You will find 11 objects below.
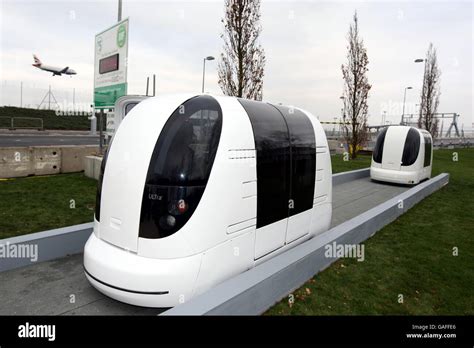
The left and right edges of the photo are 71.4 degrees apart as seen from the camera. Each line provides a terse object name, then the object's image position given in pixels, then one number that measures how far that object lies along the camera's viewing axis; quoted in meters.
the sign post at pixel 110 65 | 10.45
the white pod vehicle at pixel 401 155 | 13.02
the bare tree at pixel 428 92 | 28.42
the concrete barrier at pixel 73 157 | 11.05
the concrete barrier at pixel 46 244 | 4.05
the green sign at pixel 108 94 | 10.60
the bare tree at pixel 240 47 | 11.99
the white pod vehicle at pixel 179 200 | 3.09
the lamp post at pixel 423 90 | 28.53
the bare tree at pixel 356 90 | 23.02
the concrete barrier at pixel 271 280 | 2.94
